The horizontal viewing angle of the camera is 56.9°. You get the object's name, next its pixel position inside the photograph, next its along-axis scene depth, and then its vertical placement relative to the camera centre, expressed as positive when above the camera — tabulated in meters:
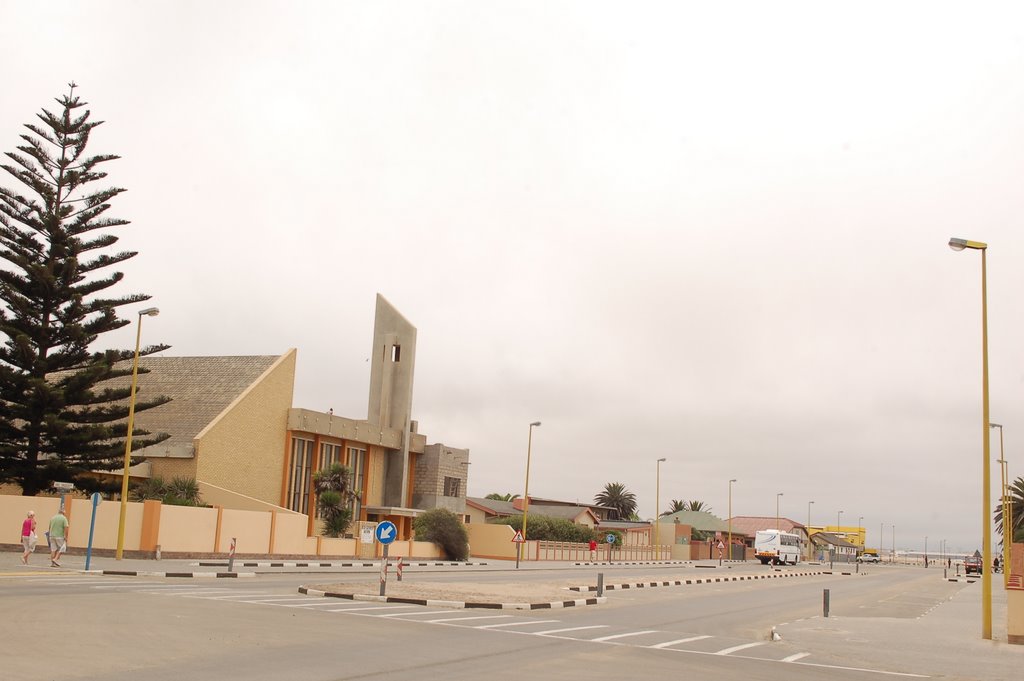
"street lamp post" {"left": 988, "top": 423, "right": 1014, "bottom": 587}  32.77 +0.49
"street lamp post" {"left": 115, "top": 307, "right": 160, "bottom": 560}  30.12 +0.28
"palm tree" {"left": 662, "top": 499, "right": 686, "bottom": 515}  152.25 -1.66
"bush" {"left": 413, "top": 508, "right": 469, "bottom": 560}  51.75 -2.75
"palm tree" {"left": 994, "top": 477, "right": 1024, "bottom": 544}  84.01 +0.59
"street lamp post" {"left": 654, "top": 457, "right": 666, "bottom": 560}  73.75 -0.58
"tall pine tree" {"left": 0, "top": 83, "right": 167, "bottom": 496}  37.03 +5.21
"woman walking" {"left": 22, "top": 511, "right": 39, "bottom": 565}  25.91 -2.11
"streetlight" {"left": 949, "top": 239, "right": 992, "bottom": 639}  18.55 +0.83
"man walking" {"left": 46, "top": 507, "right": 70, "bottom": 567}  25.64 -2.05
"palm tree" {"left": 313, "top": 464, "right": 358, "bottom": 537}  46.56 -1.06
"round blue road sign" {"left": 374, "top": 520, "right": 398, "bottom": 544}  21.34 -1.21
